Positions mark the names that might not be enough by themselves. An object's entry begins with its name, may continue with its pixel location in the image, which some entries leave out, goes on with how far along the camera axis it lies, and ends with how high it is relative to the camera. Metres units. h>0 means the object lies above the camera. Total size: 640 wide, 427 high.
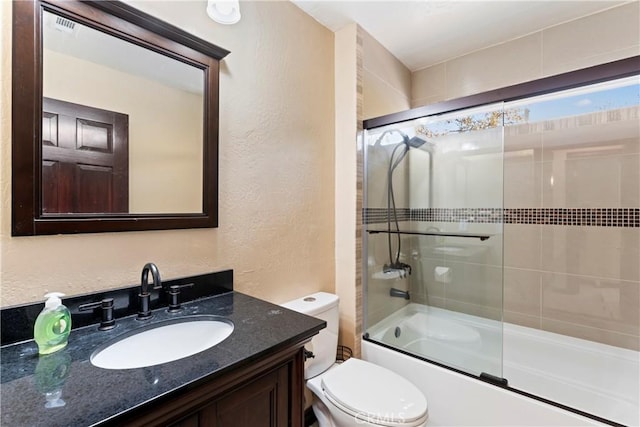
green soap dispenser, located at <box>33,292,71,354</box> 0.78 -0.31
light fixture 1.22 +0.83
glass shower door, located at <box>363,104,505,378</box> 1.94 -0.18
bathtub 1.48 -0.92
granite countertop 0.56 -0.37
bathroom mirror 0.88 +0.32
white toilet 1.21 -0.81
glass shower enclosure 1.77 -0.22
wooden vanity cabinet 0.64 -0.48
